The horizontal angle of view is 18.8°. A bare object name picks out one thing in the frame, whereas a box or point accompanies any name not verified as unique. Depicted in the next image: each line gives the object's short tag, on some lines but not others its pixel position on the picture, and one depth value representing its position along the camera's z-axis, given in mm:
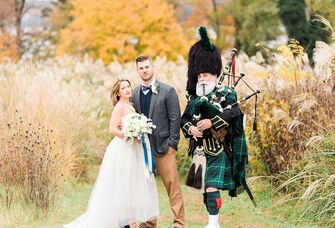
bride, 9853
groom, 9970
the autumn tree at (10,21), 36039
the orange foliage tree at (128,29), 43980
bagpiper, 9653
